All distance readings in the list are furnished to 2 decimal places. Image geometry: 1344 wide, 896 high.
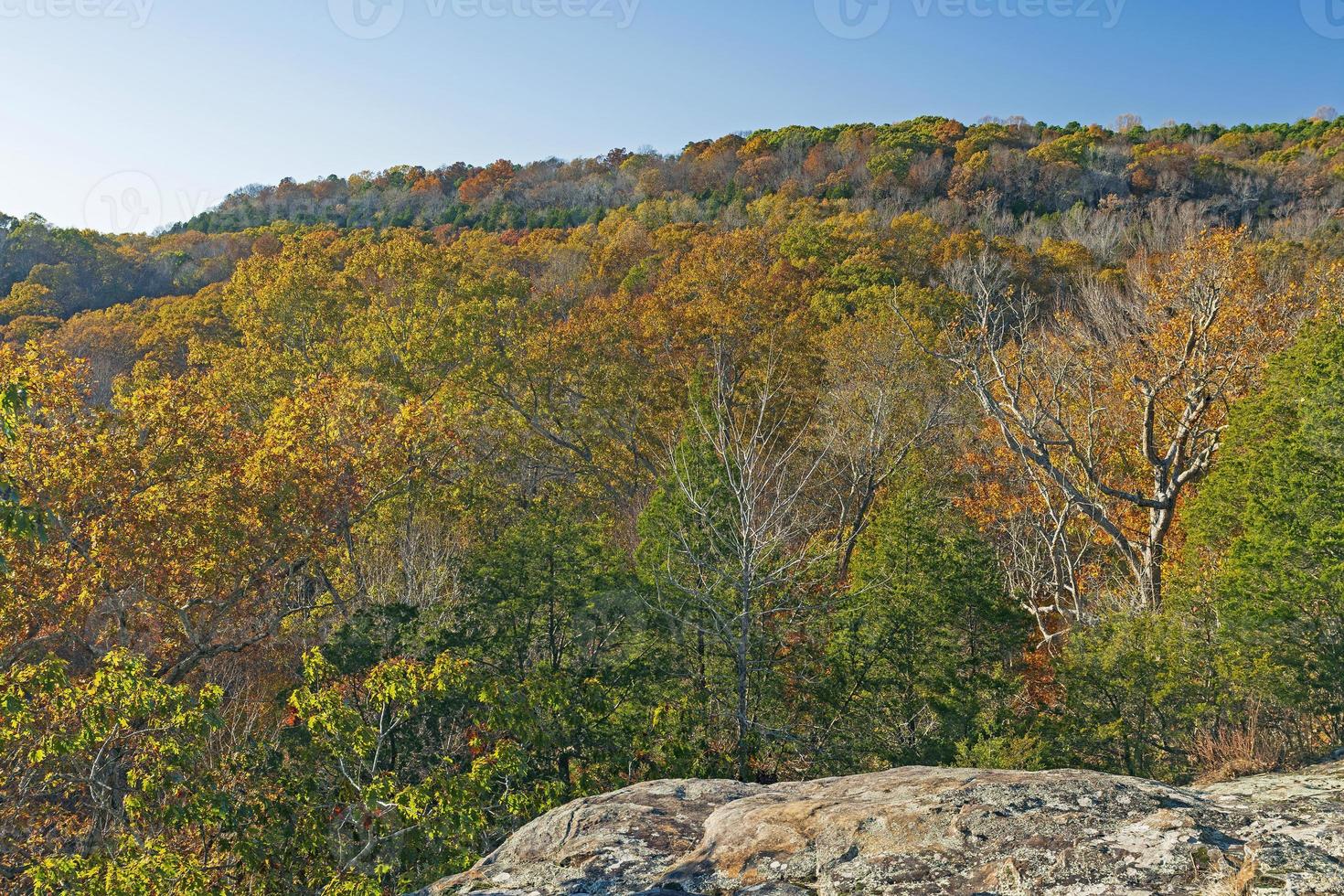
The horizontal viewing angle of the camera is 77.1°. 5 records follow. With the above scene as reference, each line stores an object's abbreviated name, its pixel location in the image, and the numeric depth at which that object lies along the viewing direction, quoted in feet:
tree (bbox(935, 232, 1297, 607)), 55.83
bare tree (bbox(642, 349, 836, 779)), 35.22
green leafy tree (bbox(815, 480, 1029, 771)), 38.14
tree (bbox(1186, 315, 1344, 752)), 34.63
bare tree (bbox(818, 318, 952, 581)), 74.73
